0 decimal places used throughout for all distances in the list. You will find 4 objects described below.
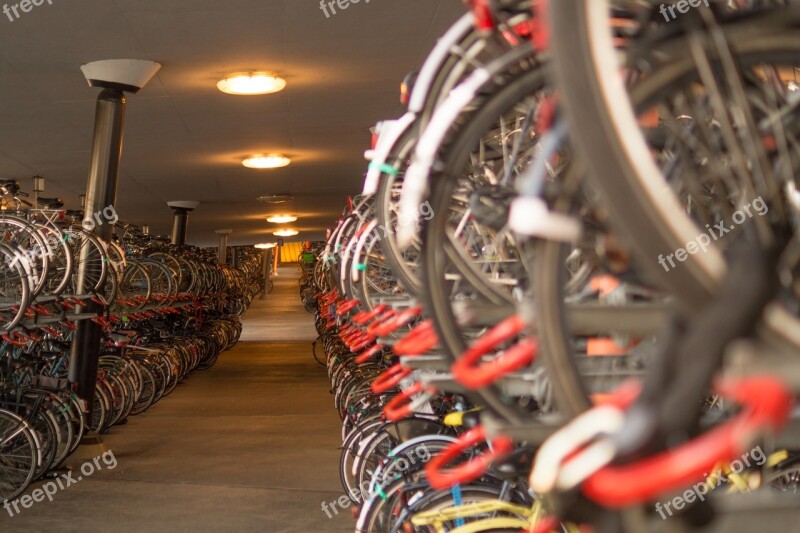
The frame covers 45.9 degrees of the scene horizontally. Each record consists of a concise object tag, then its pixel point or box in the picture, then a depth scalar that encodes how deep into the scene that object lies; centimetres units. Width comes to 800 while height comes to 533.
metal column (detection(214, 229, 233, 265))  2813
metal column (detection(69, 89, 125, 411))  888
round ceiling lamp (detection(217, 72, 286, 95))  855
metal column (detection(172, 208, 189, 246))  1966
